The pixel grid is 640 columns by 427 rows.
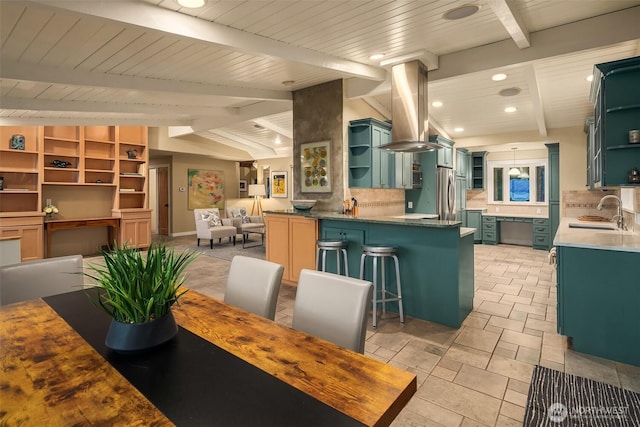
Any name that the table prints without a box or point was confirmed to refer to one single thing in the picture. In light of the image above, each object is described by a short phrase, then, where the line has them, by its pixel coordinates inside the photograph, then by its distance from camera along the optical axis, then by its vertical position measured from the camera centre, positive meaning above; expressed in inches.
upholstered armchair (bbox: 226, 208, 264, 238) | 319.3 -10.7
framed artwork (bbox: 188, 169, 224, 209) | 403.9 +27.6
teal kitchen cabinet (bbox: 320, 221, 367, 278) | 149.4 -11.8
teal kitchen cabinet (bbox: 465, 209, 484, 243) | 315.0 -9.1
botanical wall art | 186.7 +25.0
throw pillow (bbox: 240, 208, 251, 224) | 348.8 -5.9
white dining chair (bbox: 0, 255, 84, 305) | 76.5 -16.6
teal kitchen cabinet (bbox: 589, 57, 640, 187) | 102.2 +29.8
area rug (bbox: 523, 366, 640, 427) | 72.5 -45.4
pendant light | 312.8 +38.2
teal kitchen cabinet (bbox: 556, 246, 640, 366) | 94.7 -27.3
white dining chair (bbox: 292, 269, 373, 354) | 56.2 -17.6
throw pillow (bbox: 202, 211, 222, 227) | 313.5 -7.1
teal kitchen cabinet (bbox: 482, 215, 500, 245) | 309.9 -18.3
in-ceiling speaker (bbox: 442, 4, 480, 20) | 107.9 +66.5
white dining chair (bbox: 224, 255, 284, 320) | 70.4 -16.7
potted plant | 45.1 -11.6
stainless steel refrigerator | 257.9 +13.1
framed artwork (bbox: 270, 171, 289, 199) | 416.2 +32.9
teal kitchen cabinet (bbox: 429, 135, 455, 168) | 254.2 +46.9
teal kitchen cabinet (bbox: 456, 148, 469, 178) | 303.7 +45.9
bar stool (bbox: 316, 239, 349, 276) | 144.0 -16.0
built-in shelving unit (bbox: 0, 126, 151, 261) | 222.7 +28.9
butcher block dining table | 32.8 -19.9
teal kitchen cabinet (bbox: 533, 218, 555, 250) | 279.7 -19.3
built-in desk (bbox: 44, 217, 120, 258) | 234.9 -10.6
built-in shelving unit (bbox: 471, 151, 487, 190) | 332.5 +42.3
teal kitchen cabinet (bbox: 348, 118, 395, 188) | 186.1 +32.8
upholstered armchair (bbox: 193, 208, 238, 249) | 297.4 -14.6
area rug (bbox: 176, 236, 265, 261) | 264.4 -34.2
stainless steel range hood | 148.9 +48.1
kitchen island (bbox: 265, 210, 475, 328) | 121.7 -20.5
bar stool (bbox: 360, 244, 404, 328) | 125.5 -19.2
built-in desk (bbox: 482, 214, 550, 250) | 281.9 -16.3
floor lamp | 402.3 +24.9
